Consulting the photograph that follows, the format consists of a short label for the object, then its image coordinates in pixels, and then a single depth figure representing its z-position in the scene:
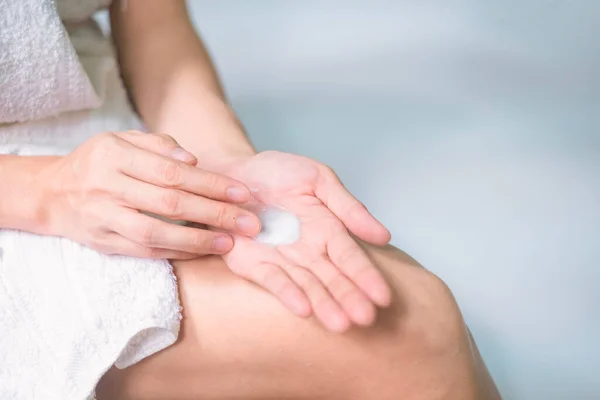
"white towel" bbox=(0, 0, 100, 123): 1.03
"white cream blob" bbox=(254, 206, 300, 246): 1.00
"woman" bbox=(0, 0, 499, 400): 0.96
